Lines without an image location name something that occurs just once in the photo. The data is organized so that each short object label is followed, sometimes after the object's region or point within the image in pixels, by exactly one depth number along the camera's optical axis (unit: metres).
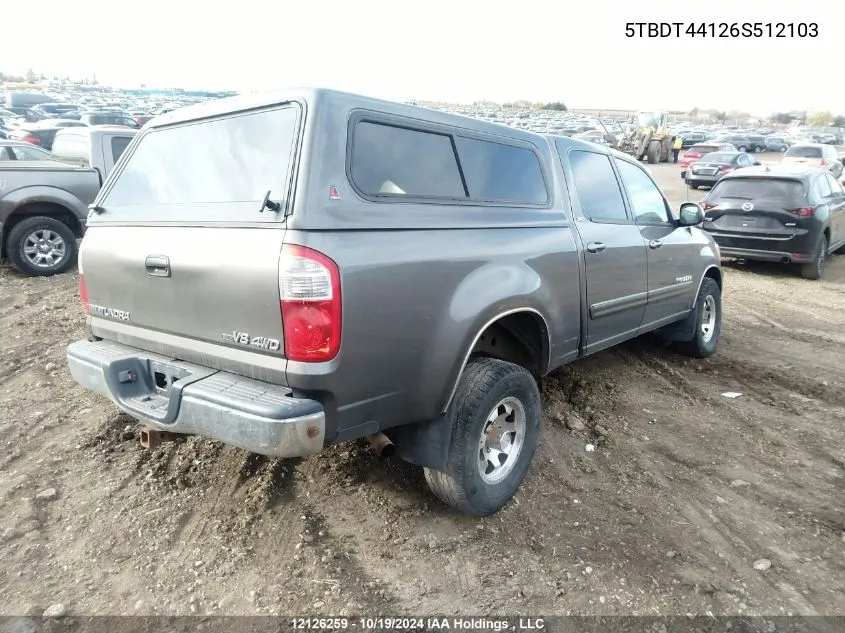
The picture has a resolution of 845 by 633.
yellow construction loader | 32.53
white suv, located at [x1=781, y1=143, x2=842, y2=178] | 22.22
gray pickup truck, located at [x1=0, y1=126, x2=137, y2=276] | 7.73
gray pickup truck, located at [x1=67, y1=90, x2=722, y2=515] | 2.41
